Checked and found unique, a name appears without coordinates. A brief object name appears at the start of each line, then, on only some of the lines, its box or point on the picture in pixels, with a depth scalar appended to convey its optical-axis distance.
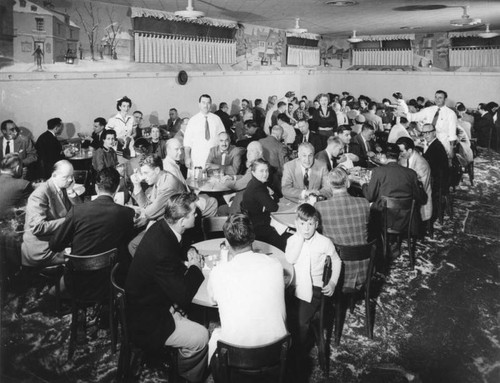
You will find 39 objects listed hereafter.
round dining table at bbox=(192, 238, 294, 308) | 2.99
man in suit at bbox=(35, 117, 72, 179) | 6.62
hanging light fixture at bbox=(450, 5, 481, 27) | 8.06
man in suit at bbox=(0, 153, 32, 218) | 4.41
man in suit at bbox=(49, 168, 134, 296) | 3.55
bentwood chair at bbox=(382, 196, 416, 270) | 4.85
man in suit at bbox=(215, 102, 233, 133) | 9.82
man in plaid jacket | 3.87
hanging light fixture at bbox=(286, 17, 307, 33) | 9.13
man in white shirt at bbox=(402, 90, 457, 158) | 8.39
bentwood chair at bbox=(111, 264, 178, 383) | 2.82
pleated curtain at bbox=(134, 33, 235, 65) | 9.45
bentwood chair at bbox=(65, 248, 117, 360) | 3.31
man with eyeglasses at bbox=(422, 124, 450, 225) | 6.56
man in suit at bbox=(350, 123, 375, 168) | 7.14
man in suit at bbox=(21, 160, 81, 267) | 3.99
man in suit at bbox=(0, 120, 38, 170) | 6.85
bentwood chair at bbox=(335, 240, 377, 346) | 3.54
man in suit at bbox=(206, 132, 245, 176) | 6.17
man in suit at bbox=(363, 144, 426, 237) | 5.12
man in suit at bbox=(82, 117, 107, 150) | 7.48
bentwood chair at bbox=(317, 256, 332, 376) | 3.13
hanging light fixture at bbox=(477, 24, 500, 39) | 10.30
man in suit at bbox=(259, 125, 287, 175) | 6.60
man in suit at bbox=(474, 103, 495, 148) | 11.48
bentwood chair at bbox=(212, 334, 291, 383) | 2.34
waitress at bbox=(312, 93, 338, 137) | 9.04
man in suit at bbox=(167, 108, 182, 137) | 9.24
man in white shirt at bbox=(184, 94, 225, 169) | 7.01
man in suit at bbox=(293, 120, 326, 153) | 7.79
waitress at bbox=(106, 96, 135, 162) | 7.82
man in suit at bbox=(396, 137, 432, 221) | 5.68
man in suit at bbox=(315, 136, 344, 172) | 5.83
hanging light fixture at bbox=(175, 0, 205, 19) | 6.20
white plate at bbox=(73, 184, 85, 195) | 5.14
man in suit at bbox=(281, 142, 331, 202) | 5.23
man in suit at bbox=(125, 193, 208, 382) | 2.88
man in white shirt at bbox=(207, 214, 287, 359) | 2.45
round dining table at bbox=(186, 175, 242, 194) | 5.50
